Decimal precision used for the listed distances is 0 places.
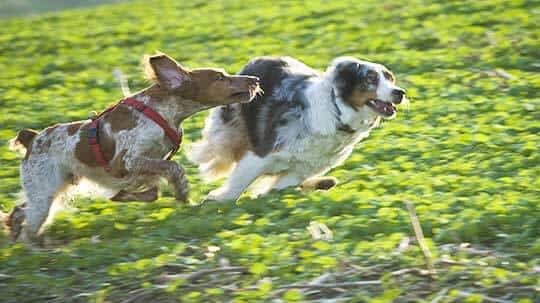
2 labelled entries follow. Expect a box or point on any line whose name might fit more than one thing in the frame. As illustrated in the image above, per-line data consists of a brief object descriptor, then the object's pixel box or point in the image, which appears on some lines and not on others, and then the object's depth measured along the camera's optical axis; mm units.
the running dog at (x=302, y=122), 16672
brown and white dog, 15711
